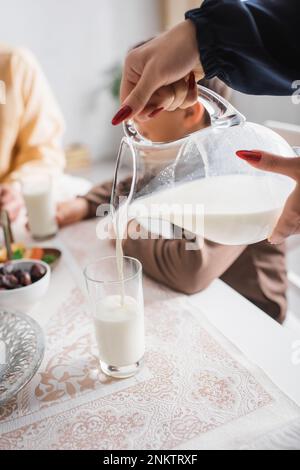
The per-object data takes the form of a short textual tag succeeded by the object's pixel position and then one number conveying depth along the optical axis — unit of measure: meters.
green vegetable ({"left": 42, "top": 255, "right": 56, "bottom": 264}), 0.98
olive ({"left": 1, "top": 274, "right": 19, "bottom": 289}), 0.82
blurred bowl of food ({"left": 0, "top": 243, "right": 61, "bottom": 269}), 0.98
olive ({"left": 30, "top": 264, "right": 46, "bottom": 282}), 0.84
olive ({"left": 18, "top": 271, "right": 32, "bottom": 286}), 0.82
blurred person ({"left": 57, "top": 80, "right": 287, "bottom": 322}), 0.85
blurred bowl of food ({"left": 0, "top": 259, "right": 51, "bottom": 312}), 0.79
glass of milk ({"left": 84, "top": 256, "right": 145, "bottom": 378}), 0.64
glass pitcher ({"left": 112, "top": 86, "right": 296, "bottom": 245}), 0.62
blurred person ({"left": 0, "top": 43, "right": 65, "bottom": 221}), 1.67
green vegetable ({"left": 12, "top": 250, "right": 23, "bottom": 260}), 0.99
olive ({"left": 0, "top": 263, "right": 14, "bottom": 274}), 0.86
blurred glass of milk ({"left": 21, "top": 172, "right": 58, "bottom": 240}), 1.15
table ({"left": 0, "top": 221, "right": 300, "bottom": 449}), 0.54
